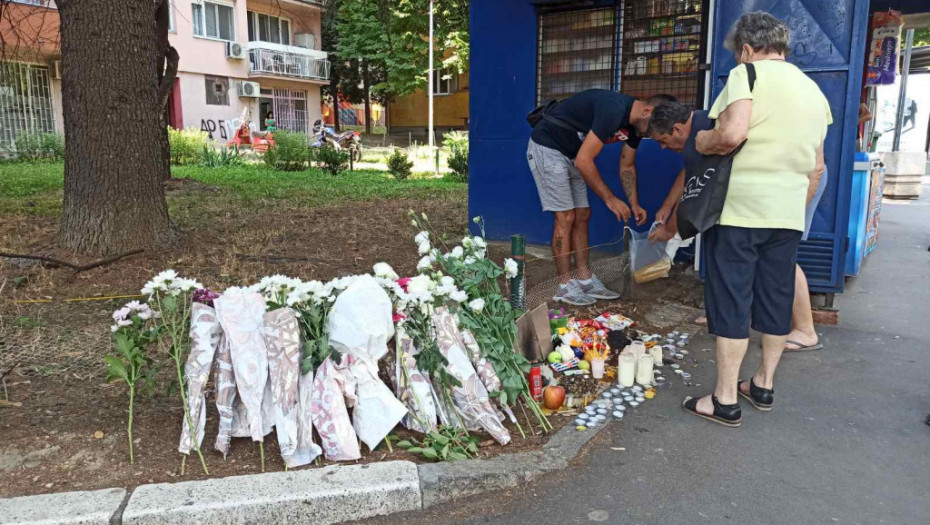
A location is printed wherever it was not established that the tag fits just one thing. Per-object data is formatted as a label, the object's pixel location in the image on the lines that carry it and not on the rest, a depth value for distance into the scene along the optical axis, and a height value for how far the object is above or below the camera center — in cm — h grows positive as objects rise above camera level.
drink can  355 -120
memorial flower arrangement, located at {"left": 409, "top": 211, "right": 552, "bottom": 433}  326 -80
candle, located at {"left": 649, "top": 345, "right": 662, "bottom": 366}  411 -122
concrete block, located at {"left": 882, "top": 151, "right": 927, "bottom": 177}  1214 -24
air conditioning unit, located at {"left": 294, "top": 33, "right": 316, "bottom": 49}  3447 +530
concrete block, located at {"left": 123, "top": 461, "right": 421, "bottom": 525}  250 -129
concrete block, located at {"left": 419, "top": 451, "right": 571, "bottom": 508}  274 -132
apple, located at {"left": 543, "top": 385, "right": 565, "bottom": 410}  350 -126
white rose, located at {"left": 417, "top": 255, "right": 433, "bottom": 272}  325 -55
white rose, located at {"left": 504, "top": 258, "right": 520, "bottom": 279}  347 -60
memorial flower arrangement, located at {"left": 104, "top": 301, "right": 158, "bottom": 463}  290 -83
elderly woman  309 -20
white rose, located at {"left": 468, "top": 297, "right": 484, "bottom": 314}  320 -72
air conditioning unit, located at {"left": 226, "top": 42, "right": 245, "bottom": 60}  2884 +404
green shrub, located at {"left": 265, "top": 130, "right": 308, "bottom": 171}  1678 -17
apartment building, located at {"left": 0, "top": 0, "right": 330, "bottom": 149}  2138 +301
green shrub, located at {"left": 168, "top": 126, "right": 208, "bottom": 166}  1888 -1
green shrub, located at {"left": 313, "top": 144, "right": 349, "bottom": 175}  1606 -28
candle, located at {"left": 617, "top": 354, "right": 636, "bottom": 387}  381 -122
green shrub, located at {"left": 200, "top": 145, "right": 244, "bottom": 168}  1825 -32
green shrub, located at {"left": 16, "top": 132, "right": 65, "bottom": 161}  1878 -2
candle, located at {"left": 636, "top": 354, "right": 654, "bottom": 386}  384 -123
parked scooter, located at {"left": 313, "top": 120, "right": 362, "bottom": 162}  2345 +27
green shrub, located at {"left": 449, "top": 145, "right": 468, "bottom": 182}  1525 -41
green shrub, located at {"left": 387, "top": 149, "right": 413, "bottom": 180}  1588 -45
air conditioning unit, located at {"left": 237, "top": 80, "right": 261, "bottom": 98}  3009 +251
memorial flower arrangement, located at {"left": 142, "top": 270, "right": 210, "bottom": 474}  288 -63
